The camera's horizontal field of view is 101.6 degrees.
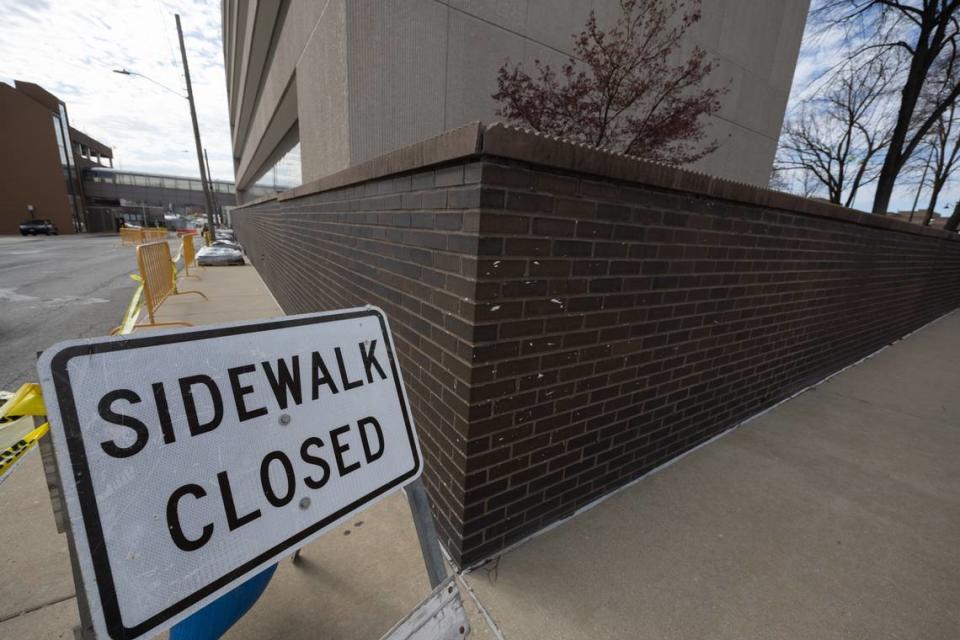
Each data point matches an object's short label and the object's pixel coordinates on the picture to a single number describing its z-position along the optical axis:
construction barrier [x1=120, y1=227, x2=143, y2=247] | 23.31
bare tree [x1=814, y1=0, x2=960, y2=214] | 9.91
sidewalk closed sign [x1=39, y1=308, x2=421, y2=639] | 0.75
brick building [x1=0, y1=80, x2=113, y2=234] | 33.03
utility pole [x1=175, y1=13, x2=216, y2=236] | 19.84
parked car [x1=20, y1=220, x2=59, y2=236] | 31.56
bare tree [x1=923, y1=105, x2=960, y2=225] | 20.05
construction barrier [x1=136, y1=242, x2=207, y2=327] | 5.40
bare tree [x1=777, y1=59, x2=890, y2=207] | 20.11
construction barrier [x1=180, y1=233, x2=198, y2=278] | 11.57
